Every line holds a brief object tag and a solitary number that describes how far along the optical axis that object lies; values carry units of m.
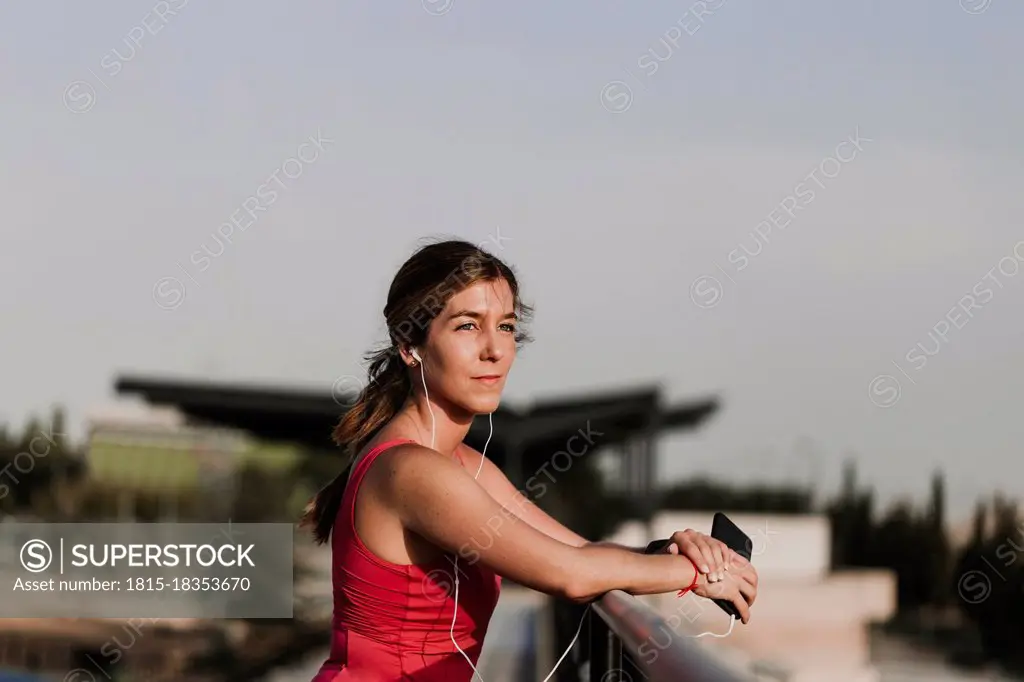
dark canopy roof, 37.57
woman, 5.27
